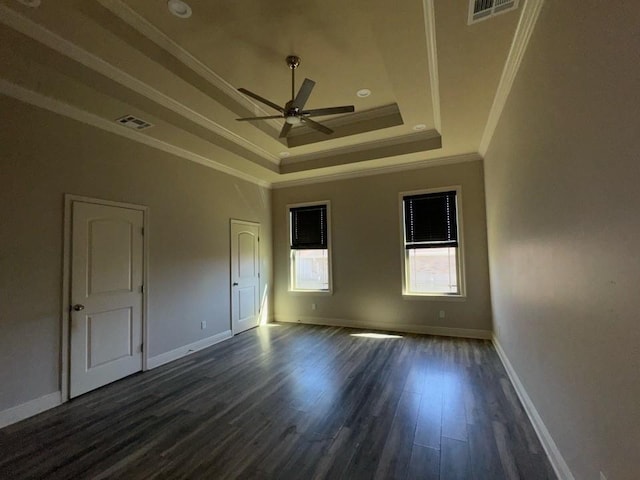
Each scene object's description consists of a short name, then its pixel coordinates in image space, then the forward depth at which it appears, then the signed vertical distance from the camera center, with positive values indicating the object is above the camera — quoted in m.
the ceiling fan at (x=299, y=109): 2.81 +1.49
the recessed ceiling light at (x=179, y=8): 2.30 +2.02
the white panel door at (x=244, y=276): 5.34 -0.38
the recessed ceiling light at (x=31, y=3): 2.02 +1.81
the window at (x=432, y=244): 5.05 +0.15
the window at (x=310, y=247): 6.05 +0.16
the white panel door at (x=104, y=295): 3.10 -0.41
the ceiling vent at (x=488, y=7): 1.96 +1.68
